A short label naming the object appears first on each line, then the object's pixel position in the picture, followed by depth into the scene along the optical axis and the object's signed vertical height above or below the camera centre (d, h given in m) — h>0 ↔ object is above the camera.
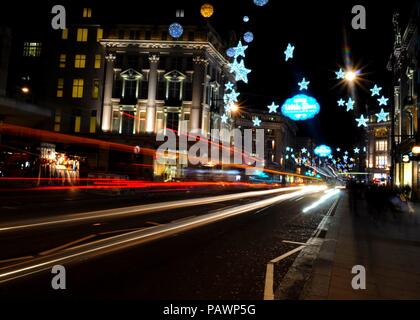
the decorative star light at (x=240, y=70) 29.68 +9.10
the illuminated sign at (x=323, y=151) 35.23 +3.50
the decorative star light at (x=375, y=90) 21.05 +5.52
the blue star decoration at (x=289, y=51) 15.61 +5.52
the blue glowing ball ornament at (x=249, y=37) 25.73 +9.93
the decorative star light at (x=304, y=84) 18.55 +5.00
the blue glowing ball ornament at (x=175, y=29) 46.97 +18.60
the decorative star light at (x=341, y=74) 15.70 +4.70
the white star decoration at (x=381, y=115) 26.67 +5.25
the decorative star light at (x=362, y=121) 24.34 +4.37
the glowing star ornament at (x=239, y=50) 26.31 +9.27
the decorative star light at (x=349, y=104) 18.08 +4.03
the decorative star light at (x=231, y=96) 30.78 +7.16
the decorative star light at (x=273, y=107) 23.77 +4.88
